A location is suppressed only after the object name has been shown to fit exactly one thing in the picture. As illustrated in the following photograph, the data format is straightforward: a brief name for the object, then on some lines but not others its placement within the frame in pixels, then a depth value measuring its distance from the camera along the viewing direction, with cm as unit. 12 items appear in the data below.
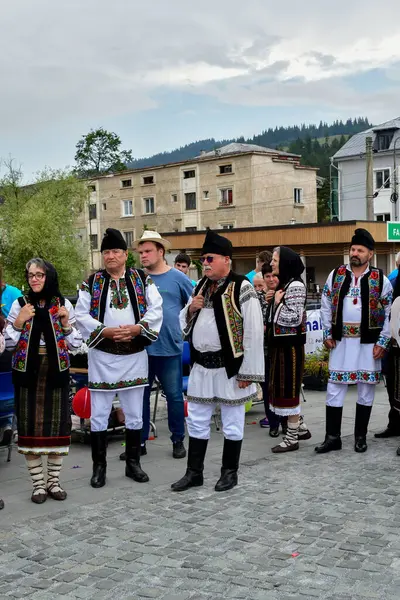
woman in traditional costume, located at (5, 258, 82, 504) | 581
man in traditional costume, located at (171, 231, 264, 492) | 593
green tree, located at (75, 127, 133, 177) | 7338
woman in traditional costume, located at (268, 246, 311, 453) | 717
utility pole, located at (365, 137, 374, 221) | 2989
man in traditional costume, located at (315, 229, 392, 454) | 701
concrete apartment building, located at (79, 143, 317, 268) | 5369
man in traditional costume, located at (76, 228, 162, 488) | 608
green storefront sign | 2191
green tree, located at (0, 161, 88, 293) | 4612
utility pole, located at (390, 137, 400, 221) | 5413
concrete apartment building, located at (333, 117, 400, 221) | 5631
